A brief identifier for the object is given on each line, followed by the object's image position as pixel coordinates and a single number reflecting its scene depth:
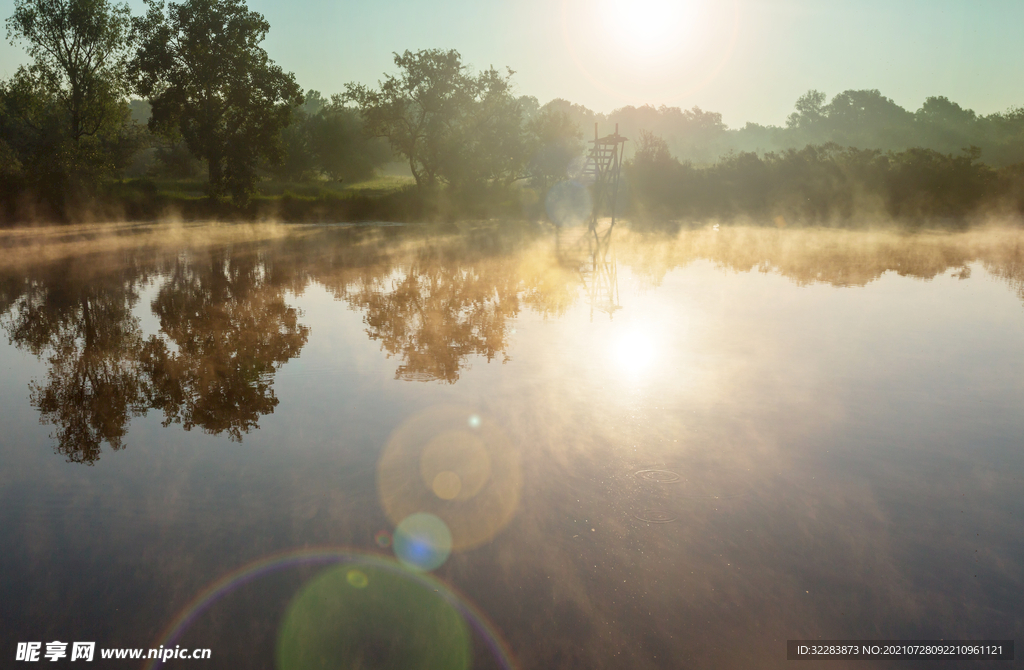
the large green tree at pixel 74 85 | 34.97
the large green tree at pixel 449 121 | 42.12
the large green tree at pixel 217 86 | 35.69
